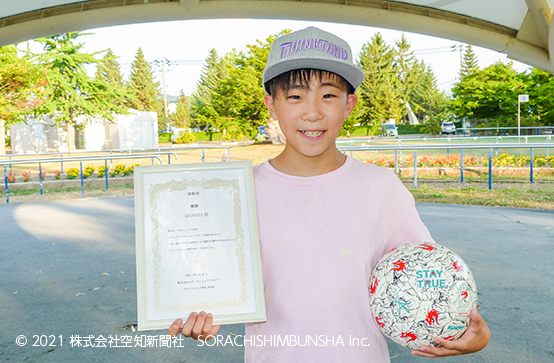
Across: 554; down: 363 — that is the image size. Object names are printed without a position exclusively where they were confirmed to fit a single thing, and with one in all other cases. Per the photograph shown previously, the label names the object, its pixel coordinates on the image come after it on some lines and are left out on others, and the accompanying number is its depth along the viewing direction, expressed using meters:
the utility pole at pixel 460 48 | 80.94
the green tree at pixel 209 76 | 75.29
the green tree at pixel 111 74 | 81.55
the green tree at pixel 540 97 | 34.59
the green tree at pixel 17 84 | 23.42
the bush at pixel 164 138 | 55.03
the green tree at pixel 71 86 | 26.73
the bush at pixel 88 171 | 15.77
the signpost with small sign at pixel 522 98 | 25.09
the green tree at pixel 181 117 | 77.62
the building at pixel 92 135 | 38.28
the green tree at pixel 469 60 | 80.75
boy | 1.64
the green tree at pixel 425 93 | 73.19
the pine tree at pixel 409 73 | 73.31
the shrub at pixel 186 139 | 45.09
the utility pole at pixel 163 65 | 85.25
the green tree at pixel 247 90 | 33.09
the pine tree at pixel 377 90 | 60.22
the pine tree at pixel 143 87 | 76.06
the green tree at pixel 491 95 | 37.44
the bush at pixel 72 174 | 15.97
